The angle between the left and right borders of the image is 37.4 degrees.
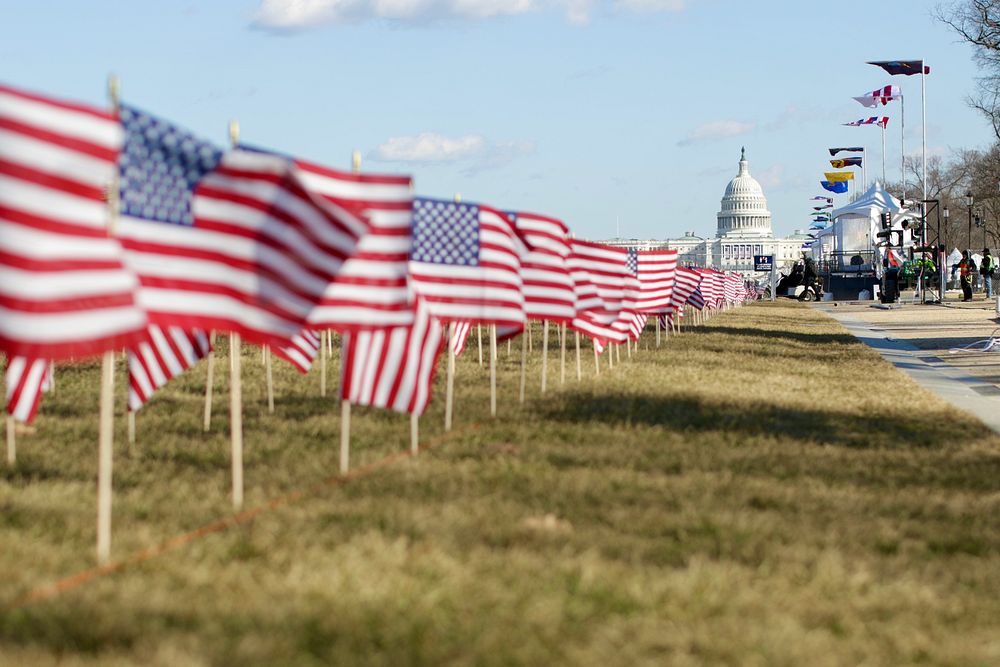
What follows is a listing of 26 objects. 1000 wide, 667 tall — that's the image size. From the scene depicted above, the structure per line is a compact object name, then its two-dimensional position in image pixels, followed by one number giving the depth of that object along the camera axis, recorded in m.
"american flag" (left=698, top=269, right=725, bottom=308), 39.14
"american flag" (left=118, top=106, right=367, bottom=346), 7.13
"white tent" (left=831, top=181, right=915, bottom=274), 77.81
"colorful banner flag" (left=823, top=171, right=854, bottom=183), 95.81
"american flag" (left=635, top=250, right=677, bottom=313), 24.02
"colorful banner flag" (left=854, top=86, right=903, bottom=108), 74.56
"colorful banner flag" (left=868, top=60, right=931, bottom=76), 63.38
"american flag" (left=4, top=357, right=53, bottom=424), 9.42
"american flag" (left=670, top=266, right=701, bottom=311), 30.06
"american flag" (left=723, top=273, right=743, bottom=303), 53.31
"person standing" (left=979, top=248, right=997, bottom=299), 68.00
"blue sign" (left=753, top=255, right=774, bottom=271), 93.40
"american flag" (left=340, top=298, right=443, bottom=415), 9.62
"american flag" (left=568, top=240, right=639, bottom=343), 17.39
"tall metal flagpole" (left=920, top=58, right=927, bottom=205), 70.59
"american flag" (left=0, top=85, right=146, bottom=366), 5.92
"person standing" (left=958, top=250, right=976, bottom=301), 61.00
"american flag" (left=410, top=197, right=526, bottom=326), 12.36
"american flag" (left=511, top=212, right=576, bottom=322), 14.98
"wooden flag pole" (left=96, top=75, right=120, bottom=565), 6.38
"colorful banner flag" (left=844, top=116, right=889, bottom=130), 84.81
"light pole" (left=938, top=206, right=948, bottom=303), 62.61
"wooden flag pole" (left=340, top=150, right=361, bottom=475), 9.03
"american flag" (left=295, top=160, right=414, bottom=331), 8.92
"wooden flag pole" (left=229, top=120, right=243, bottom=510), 7.86
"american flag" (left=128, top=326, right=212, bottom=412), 9.88
